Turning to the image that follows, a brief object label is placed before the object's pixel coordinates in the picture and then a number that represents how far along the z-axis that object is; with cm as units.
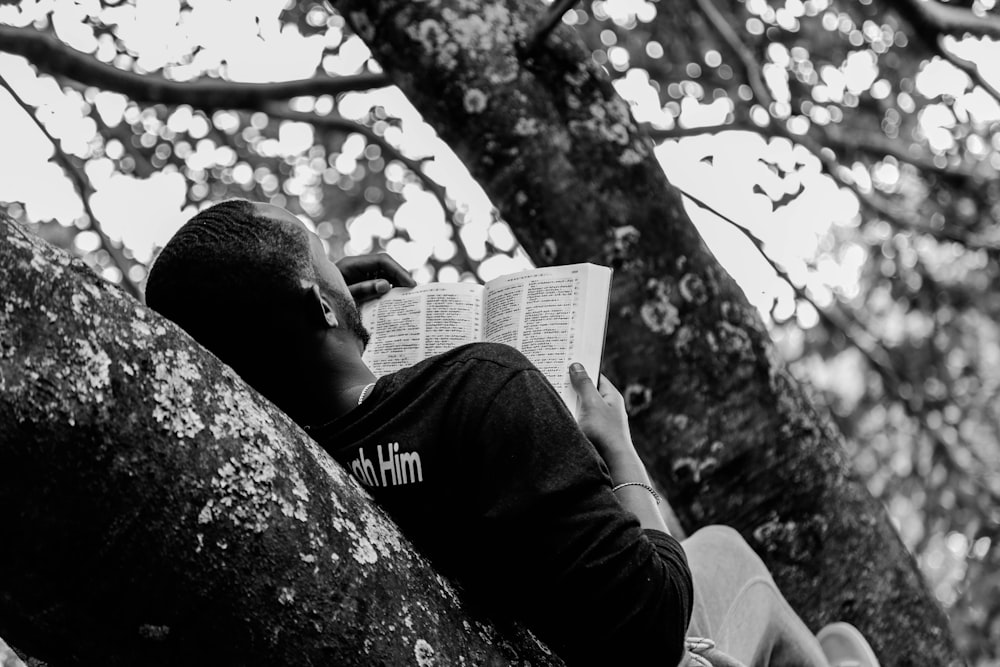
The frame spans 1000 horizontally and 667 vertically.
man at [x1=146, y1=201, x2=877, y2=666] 147
